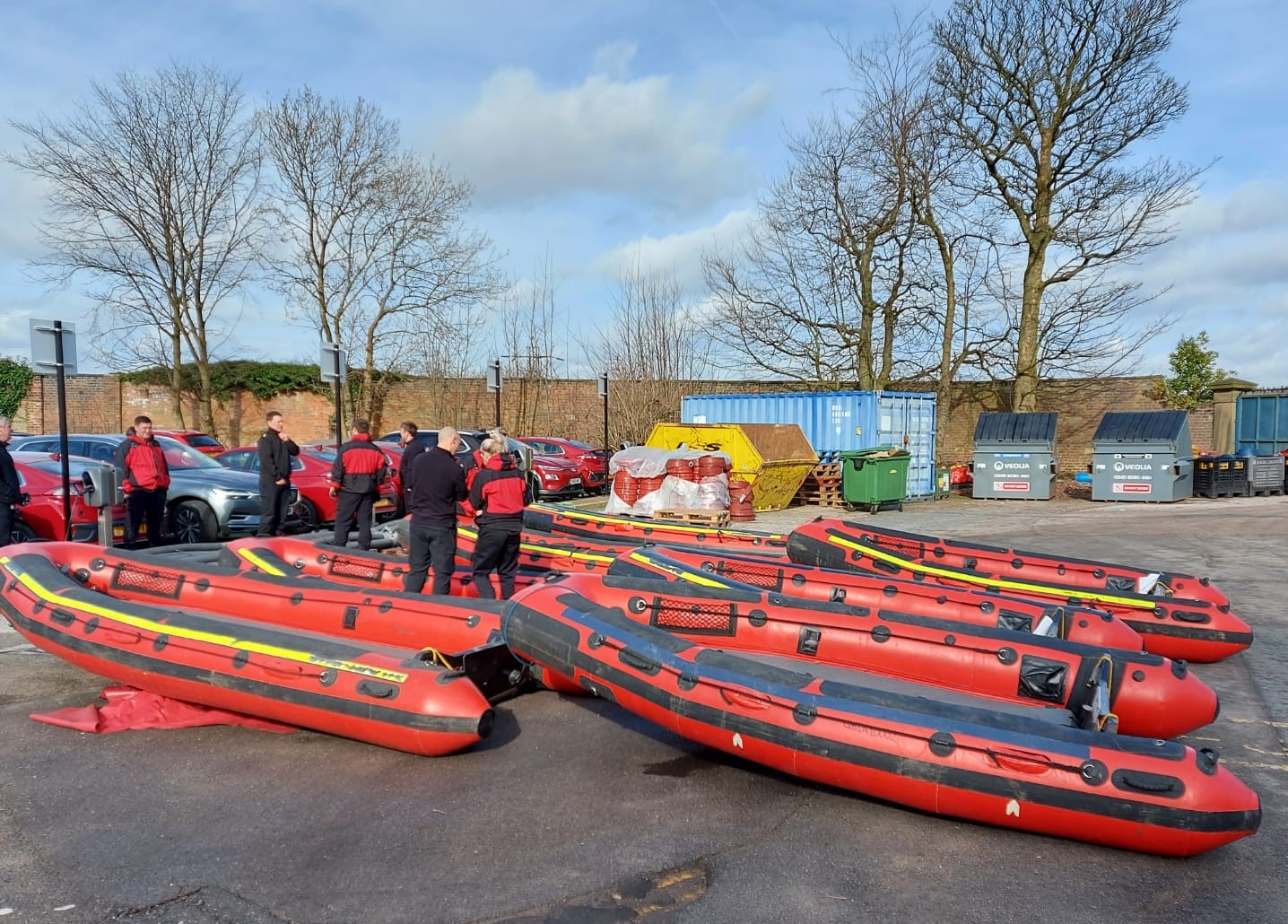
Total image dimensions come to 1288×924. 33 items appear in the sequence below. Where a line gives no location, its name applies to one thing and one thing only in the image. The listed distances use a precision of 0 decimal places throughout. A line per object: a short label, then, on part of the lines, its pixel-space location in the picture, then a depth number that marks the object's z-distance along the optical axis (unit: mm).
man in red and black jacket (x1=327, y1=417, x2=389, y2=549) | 9617
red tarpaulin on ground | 5516
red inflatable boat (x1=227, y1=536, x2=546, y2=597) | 7859
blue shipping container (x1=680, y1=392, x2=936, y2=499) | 20531
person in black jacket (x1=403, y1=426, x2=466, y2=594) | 7191
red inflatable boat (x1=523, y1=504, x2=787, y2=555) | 10648
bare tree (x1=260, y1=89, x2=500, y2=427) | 28281
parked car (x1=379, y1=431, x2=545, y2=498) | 16883
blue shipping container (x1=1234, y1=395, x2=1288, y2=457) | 24625
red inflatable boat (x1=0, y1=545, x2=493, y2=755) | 4848
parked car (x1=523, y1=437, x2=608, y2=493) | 20578
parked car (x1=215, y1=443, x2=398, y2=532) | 13008
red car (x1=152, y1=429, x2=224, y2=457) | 17647
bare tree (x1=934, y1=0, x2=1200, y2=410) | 24344
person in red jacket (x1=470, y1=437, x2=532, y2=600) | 7160
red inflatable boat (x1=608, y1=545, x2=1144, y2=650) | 6324
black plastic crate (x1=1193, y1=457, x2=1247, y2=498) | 22312
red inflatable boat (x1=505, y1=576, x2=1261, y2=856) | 3822
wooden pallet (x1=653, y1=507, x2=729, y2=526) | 15266
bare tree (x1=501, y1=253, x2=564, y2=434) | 29781
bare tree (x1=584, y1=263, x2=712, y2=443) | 25891
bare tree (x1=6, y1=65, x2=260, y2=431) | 26281
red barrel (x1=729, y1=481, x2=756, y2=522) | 16453
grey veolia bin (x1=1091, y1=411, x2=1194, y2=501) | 20688
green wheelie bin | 18375
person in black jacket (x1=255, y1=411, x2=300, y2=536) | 10547
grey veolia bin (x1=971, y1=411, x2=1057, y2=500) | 21625
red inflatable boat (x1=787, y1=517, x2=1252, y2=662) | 7074
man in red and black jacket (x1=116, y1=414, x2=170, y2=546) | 10125
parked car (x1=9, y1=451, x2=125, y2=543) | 10273
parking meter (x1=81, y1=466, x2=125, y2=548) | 9078
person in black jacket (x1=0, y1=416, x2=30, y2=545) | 8758
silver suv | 11531
